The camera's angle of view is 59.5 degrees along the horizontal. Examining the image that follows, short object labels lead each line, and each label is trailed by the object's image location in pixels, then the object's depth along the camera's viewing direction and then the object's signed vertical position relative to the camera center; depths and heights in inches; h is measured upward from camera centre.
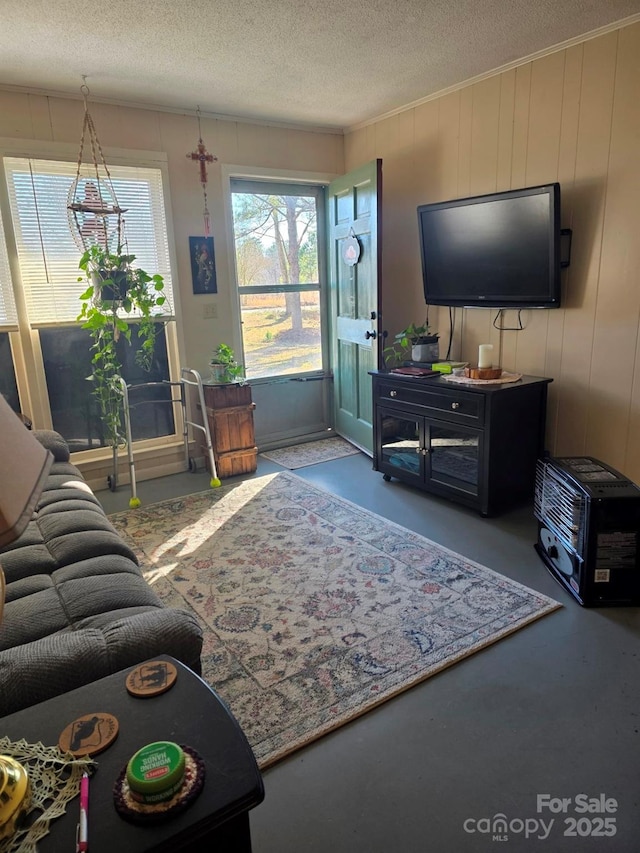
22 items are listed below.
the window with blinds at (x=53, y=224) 134.3 +16.8
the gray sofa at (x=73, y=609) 46.1 -34.1
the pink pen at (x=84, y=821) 29.7 -28.3
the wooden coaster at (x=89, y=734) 35.5 -27.9
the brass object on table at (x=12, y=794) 30.3 -27.1
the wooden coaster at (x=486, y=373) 126.0 -20.8
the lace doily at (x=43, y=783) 30.3 -28.1
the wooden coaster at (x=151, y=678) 40.4 -27.9
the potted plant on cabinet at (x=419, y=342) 147.6 -16.0
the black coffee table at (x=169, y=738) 30.8 -28.5
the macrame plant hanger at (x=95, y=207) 133.7 +19.7
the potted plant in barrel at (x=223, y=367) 159.0 -22.0
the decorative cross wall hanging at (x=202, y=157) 154.9 +35.4
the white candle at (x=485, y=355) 126.4 -17.0
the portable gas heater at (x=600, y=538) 88.4 -41.4
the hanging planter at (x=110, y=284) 133.8 +1.8
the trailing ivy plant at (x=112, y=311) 134.9 -4.9
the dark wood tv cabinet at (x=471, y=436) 121.5 -35.4
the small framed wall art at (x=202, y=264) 160.2 +6.8
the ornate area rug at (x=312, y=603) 73.7 -52.2
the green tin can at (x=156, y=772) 31.6 -26.8
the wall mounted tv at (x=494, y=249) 118.0 +6.3
